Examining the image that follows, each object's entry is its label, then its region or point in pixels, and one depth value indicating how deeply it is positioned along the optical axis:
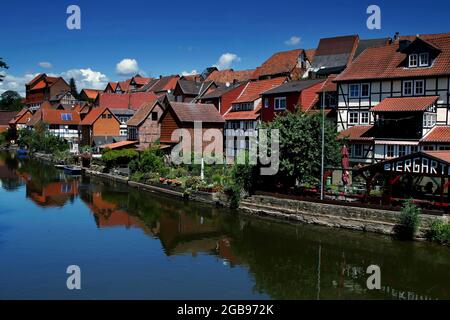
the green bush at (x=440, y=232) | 21.38
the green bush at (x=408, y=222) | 22.45
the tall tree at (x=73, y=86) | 139.35
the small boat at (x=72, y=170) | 52.28
